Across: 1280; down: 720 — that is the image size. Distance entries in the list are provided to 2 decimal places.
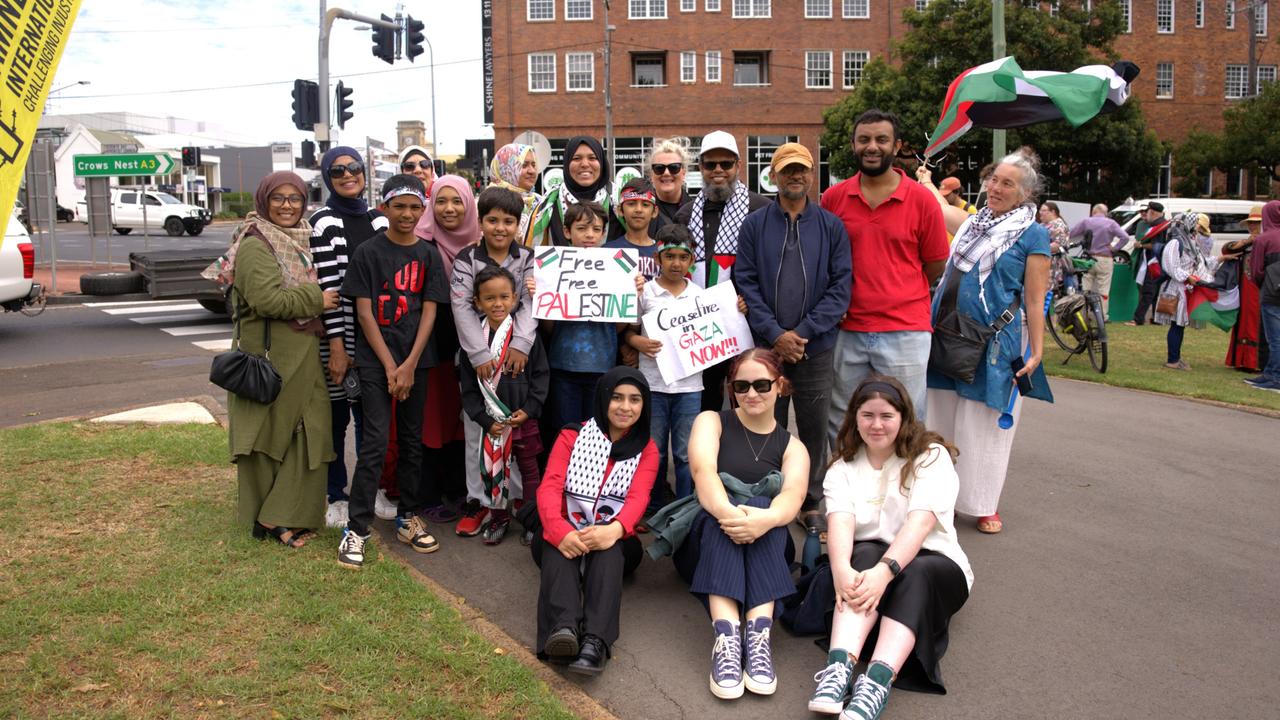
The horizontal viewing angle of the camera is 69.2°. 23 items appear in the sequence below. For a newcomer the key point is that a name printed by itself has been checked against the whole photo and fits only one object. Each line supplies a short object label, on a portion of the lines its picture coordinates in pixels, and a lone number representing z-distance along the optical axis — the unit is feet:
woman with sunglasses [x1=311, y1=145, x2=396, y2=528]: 17.02
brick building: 150.51
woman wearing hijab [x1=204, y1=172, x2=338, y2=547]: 16.05
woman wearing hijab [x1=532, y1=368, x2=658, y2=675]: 12.83
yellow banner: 8.75
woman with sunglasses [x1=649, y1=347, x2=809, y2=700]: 12.59
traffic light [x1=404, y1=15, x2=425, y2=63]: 70.90
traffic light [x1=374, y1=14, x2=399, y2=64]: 68.59
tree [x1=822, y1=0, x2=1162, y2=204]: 118.42
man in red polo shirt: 16.75
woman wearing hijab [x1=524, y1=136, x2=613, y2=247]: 19.60
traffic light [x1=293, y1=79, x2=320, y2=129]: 61.93
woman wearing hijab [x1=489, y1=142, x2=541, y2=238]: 22.31
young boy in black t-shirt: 16.11
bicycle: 36.83
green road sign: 60.18
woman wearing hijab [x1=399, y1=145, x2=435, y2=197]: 26.58
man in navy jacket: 16.55
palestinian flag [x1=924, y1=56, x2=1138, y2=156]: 24.22
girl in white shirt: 11.93
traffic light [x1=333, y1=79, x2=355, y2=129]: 67.56
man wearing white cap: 18.71
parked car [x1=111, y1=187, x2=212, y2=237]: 134.82
